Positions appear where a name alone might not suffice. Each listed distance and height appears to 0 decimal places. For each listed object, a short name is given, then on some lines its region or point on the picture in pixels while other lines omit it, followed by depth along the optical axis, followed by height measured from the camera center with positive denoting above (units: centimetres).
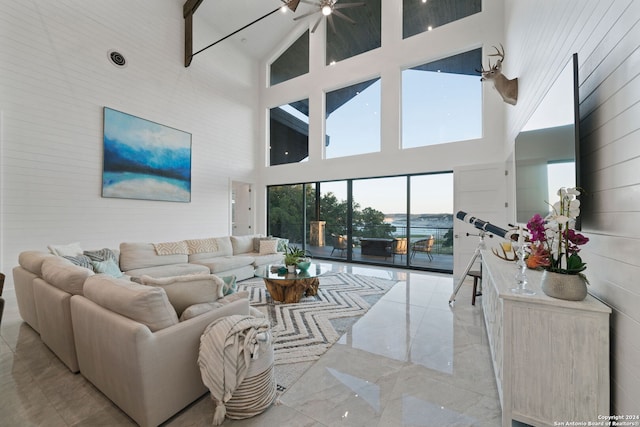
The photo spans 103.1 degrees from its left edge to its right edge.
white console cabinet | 124 -74
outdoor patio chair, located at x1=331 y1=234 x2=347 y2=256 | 671 -74
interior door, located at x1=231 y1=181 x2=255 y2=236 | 798 +18
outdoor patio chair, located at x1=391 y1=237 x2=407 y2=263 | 595 -74
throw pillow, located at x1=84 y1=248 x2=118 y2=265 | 341 -56
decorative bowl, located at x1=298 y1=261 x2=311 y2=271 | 379 -76
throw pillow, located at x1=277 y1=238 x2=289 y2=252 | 590 -71
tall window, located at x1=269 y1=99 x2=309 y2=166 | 739 +249
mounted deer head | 360 +191
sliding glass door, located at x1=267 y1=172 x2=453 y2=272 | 564 -9
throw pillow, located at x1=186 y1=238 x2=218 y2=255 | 479 -60
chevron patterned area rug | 218 -122
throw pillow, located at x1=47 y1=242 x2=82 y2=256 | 316 -47
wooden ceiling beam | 589 +431
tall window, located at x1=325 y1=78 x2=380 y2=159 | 632 +250
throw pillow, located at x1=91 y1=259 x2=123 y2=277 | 316 -69
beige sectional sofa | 140 -80
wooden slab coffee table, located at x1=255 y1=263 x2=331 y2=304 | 343 -96
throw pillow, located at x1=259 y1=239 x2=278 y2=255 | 553 -70
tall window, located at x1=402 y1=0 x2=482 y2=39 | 526 +441
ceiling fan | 415 +347
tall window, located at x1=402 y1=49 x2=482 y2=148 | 521 +250
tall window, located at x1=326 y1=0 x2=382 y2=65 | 630 +472
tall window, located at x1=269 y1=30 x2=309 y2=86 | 743 +462
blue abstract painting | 482 +114
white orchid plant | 130 -11
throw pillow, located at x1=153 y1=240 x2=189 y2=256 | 431 -60
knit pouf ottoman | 147 -90
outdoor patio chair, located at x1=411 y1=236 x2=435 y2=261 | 573 -69
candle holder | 146 -41
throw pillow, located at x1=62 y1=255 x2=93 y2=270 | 301 -56
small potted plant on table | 371 -67
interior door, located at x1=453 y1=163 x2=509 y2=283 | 471 +27
